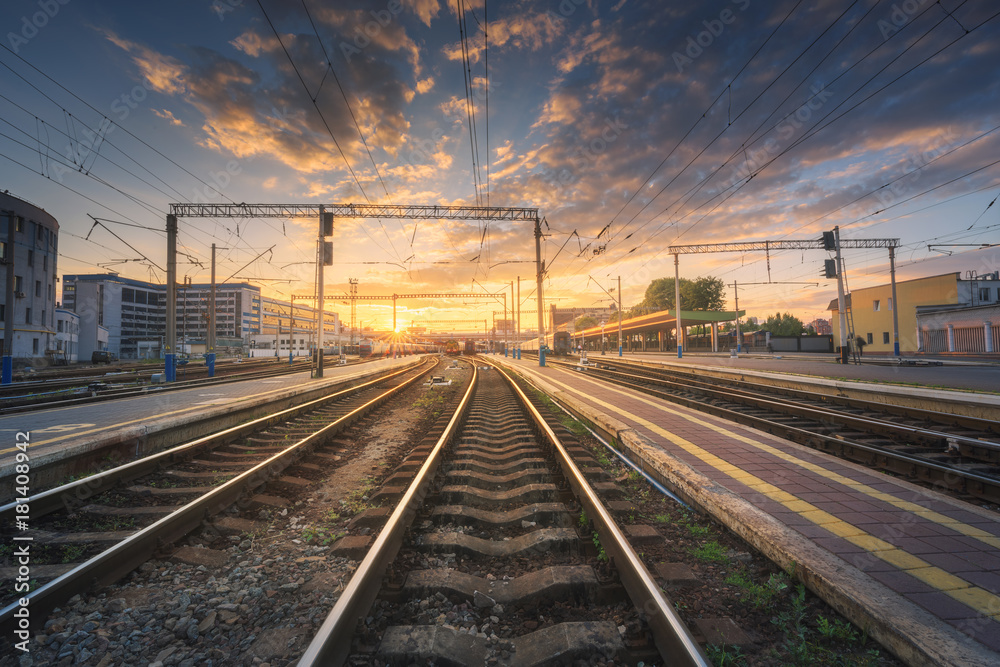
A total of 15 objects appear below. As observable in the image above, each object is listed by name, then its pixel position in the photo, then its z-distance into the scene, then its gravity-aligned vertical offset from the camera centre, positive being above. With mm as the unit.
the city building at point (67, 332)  54584 +3409
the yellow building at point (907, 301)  40250 +4257
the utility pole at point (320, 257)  18283 +4237
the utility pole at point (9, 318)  16625 +1777
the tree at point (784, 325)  106875 +5326
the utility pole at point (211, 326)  34309 +2316
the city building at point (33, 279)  40625 +8158
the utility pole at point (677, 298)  33288 +4079
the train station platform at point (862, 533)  2195 -1493
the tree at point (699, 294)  79000 +10042
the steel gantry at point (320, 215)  18469 +7560
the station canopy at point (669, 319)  46312 +3312
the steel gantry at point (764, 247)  33438 +8014
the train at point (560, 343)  59394 +841
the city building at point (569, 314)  98712 +9501
